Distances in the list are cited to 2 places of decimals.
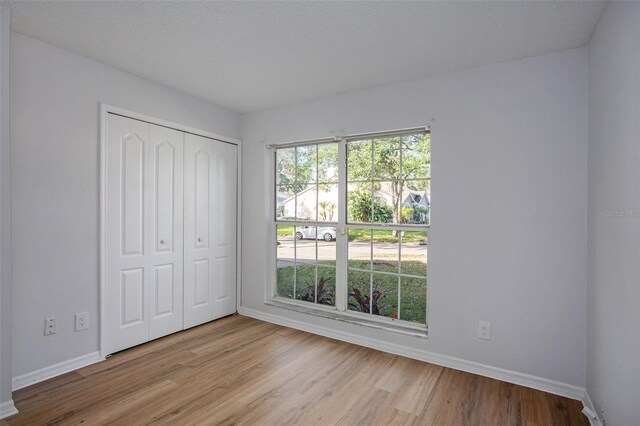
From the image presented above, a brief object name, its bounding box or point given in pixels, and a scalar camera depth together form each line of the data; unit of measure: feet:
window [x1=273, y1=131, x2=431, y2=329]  10.02
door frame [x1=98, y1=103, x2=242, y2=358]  8.95
